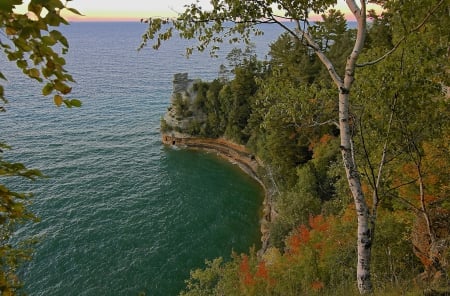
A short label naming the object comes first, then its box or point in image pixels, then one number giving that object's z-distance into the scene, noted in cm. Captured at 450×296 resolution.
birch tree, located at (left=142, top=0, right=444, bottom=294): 659
